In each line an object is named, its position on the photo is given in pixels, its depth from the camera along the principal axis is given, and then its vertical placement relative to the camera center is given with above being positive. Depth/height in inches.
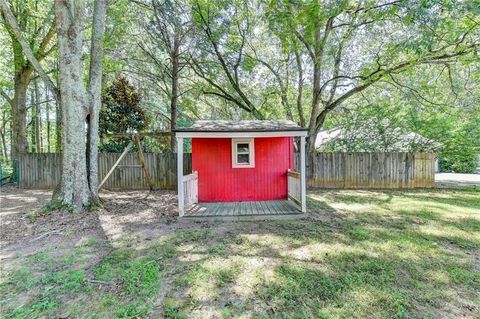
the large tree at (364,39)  220.7 +148.3
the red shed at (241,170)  310.3 -16.0
